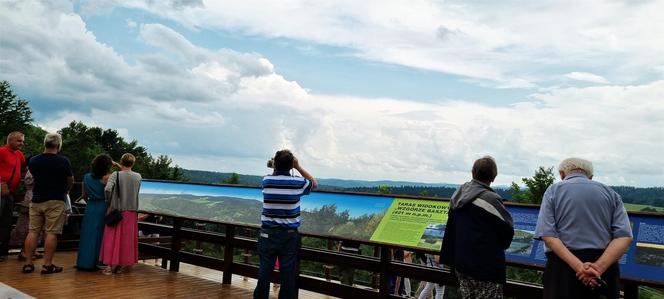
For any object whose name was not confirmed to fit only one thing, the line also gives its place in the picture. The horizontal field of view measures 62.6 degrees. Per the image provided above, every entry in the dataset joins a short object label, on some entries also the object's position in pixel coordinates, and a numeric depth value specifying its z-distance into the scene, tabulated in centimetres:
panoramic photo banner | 344
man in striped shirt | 446
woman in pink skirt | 648
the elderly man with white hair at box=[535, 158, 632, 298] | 297
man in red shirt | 630
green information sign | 434
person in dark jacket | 332
